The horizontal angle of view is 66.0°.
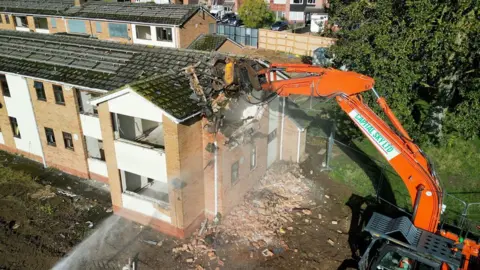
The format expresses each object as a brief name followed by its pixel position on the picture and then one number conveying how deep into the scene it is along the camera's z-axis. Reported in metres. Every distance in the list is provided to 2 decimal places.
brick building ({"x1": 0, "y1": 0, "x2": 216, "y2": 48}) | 33.50
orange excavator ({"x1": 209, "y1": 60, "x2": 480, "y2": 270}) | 9.91
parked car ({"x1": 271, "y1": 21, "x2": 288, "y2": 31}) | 52.47
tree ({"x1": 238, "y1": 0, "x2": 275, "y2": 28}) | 51.08
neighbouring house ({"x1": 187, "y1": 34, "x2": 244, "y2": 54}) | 32.38
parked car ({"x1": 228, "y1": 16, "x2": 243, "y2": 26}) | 55.42
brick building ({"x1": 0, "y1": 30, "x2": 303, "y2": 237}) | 13.63
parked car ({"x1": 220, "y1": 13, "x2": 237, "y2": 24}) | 57.27
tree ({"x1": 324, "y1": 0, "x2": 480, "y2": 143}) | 15.15
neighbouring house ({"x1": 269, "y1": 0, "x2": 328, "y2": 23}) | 59.34
